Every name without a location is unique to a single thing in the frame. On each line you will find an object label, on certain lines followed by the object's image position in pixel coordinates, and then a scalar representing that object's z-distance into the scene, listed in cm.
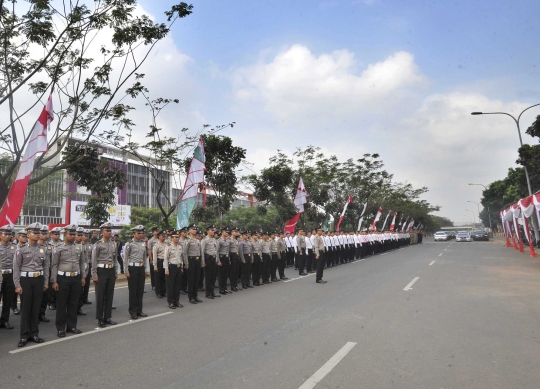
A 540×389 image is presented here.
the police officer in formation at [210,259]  1059
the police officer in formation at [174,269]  915
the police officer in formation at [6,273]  738
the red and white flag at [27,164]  904
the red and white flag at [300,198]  2323
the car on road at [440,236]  5491
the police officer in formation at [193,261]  980
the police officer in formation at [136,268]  800
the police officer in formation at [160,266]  1054
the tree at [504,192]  3947
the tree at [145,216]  4234
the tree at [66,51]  1082
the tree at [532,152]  2098
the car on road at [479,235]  5262
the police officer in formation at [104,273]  740
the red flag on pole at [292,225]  2444
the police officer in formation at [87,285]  894
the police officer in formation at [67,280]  679
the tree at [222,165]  1762
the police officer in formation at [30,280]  623
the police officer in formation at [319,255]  1271
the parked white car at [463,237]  4972
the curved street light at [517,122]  1973
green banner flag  1384
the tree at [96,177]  1397
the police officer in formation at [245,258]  1241
